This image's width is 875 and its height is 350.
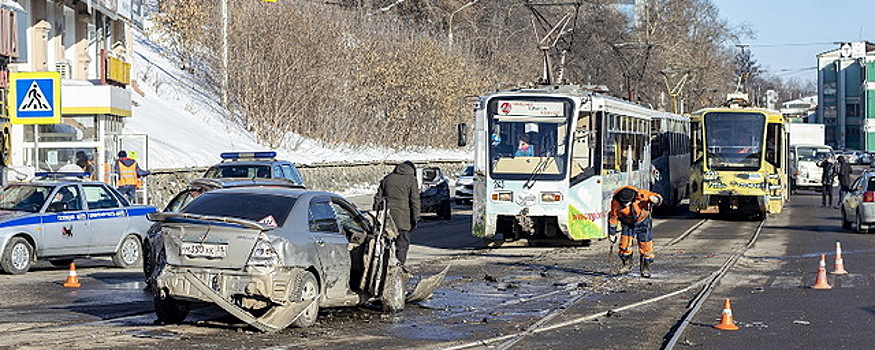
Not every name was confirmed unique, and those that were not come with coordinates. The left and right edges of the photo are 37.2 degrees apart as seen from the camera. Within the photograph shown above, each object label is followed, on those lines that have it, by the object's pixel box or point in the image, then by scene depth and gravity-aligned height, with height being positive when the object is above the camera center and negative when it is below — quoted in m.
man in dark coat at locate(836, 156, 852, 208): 40.25 -0.57
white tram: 24.11 -0.11
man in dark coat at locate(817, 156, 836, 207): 43.38 -0.68
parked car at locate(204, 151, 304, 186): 24.20 -0.16
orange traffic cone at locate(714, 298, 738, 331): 13.19 -1.67
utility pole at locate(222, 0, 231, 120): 48.66 +4.58
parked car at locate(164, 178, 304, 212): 18.36 -0.36
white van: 57.81 -0.49
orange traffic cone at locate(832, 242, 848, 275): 19.59 -1.67
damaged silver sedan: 12.46 -0.96
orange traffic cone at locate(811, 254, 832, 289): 17.44 -1.64
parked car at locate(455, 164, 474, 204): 44.12 -0.97
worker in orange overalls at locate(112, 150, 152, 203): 27.83 -0.29
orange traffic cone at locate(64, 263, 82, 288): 17.48 -1.59
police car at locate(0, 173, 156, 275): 19.31 -0.94
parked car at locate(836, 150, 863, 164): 99.68 +0.06
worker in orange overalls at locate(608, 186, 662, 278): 18.86 -0.80
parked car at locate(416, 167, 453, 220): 35.47 -1.00
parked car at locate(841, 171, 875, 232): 28.73 -1.09
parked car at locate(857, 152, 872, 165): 99.59 -0.11
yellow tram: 34.16 -0.06
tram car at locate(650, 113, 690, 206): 35.28 +0.06
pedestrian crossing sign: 25.53 +1.24
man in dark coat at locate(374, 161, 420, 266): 18.23 -0.55
